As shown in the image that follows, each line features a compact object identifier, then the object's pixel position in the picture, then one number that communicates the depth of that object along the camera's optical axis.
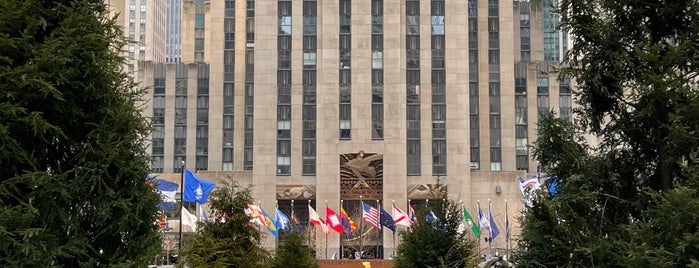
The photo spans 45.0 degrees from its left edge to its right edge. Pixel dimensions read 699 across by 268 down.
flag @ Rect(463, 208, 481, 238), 56.87
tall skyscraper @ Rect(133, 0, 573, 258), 88.94
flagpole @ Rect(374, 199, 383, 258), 88.06
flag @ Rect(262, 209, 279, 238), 54.67
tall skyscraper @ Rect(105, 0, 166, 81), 191.00
